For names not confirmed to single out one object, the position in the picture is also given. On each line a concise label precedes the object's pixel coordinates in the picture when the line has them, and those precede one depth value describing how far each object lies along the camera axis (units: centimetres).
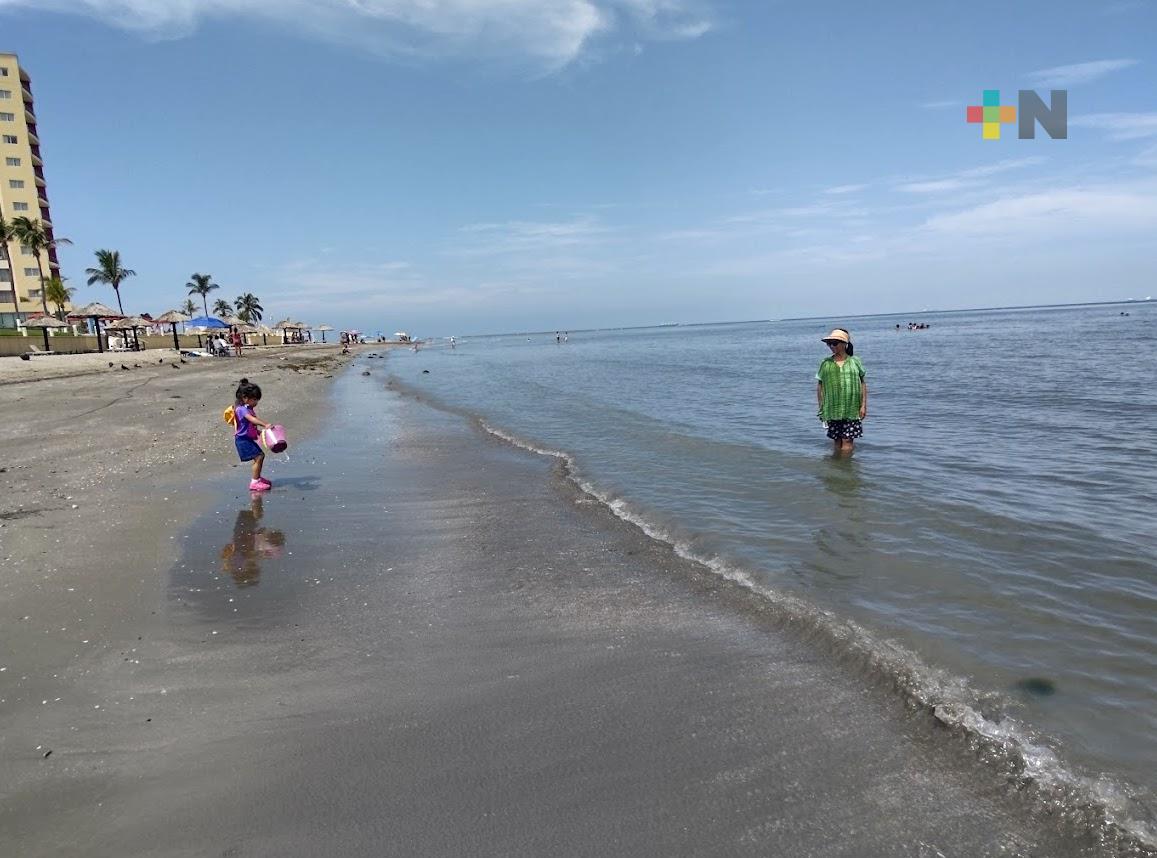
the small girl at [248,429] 947
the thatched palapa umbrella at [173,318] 5488
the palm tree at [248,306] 13200
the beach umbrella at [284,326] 10256
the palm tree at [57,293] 6244
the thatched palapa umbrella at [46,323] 4394
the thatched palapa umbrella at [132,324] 5081
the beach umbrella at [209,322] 4998
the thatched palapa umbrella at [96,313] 4908
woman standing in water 1048
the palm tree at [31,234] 6069
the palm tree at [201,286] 10844
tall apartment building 7056
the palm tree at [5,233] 5616
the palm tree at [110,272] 7425
